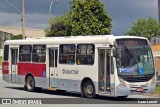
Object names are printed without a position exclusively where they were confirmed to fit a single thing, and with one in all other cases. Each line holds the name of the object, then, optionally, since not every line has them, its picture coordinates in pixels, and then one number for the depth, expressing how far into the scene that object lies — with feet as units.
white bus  65.05
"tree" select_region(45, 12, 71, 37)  168.27
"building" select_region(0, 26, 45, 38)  457.06
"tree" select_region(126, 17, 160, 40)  374.43
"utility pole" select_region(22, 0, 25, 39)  144.36
